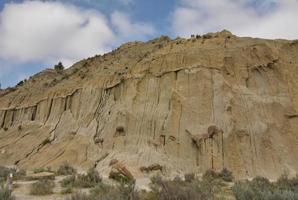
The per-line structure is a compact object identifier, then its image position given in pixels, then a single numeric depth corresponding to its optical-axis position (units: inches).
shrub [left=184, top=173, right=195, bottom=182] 861.0
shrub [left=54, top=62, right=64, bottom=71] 2284.7
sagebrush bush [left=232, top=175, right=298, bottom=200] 451.2
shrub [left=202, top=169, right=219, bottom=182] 959.2
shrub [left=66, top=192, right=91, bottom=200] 478.0
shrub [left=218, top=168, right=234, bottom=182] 983.0
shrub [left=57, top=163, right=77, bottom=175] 1025.6
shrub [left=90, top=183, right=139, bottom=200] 478.9
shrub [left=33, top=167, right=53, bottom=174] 1087.0
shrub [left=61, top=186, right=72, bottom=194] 666.1
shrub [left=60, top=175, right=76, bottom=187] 751.7
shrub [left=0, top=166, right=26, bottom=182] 888.7
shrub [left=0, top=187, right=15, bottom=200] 484.7
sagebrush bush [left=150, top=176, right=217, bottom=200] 446.9
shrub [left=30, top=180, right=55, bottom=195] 666.2
